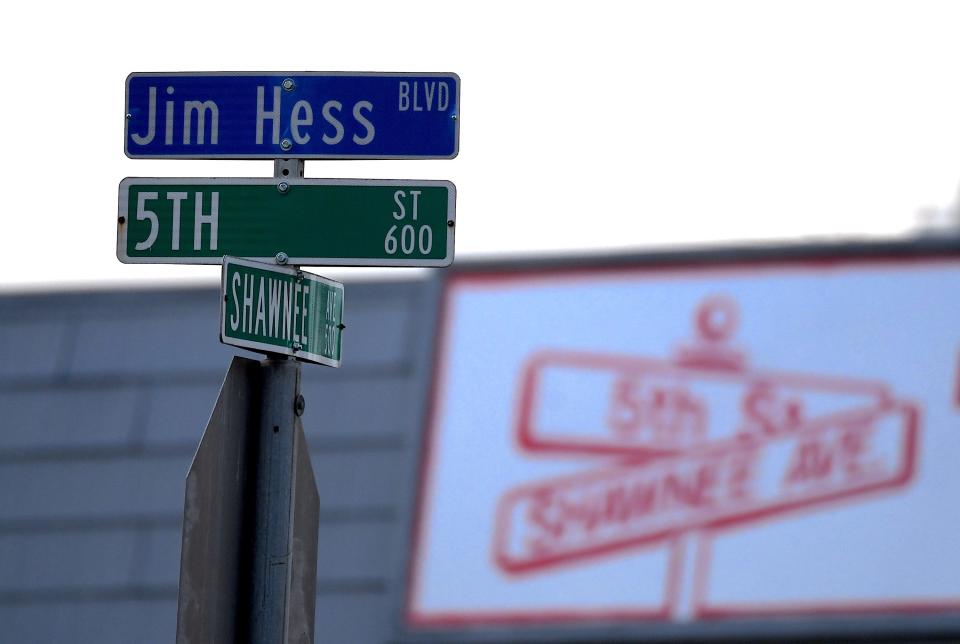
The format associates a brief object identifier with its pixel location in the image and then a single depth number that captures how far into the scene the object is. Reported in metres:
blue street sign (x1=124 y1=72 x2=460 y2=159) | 9.87
